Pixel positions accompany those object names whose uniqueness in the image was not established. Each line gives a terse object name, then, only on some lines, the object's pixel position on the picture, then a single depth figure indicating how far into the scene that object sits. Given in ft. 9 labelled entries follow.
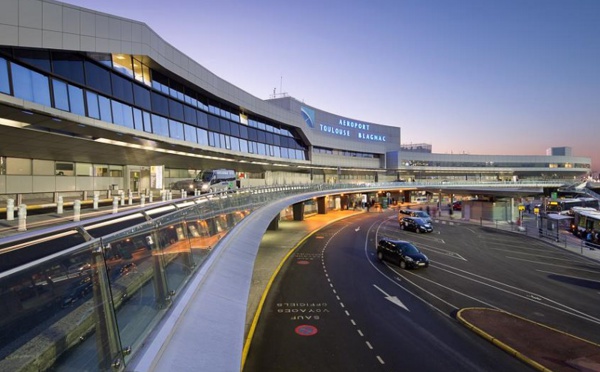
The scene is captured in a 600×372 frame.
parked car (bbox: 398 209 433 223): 145.36
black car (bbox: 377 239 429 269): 75.36
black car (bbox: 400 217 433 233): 131.13
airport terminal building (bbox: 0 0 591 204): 58.29
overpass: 8.19
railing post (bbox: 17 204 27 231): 32.80
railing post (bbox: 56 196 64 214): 50.05
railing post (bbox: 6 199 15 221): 41.74
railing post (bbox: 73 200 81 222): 39.36
